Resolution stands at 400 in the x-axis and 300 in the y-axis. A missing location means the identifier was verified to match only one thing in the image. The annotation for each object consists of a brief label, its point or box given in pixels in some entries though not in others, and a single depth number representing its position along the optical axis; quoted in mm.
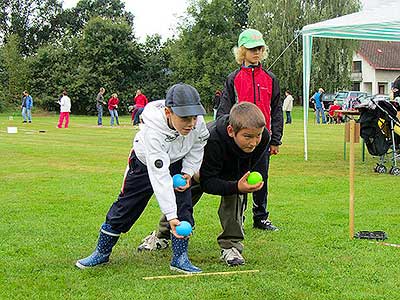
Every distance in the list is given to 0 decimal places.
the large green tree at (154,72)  54812
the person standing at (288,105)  35125
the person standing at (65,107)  29016
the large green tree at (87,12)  78750
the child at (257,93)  6543
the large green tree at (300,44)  45781
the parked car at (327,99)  46625
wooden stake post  6074
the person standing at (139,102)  30125
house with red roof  71562
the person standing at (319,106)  36125
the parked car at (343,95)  42731
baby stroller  11242
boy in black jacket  4844
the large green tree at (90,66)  53375
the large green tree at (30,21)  78125
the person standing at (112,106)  31964
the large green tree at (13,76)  55625
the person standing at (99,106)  32134
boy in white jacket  4637
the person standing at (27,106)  34059
